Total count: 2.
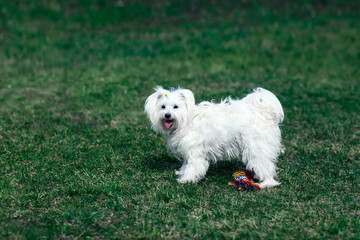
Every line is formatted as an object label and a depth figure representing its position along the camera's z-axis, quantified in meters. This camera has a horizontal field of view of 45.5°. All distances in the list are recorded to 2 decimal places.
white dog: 5.52
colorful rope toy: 5.46
